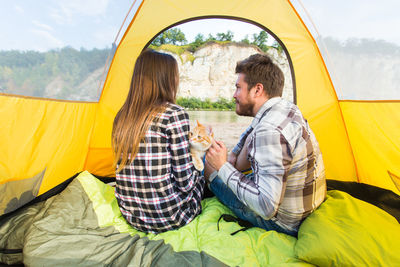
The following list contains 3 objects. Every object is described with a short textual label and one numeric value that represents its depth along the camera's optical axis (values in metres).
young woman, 1.13
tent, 1.51
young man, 1.01
